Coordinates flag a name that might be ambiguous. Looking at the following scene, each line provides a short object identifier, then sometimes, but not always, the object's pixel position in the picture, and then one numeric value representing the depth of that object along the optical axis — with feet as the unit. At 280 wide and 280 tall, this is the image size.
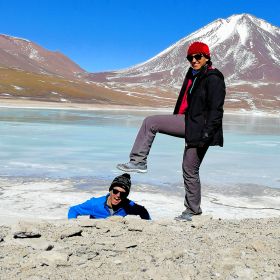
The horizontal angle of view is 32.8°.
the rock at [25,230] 12.77
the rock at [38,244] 12.02
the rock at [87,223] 14.35
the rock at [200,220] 15.15
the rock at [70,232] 13.20
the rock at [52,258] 11.13
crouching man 16.10
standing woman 14.38
